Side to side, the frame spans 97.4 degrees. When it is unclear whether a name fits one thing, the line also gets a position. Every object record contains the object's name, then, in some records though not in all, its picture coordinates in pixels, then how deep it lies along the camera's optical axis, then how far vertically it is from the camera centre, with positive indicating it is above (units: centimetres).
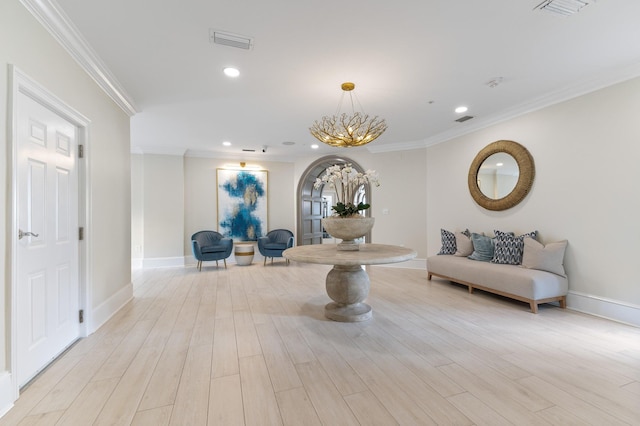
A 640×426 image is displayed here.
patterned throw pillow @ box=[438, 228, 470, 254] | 481 -51
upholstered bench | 323 -86
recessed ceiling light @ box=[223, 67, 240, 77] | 287 +148
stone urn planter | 299 -16
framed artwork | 670 +25
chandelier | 330 +94
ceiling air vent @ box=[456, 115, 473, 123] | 433 +148
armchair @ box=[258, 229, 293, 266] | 631 -75
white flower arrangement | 308 +34
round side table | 629 -91
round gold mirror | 392 +56
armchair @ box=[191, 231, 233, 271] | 571 -68
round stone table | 282 -76
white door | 187 -17
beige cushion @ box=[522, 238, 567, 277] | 337 -55
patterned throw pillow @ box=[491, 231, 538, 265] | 374 -49
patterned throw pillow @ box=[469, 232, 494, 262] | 417 -54
